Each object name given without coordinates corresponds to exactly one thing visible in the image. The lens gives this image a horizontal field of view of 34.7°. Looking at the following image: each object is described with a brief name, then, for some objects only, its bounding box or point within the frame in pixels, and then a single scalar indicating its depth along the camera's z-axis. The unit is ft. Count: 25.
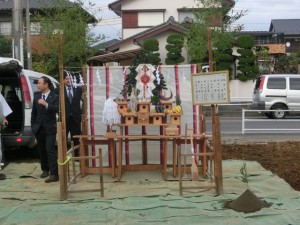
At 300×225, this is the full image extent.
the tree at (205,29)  70.45
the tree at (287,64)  109.09
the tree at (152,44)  80.24
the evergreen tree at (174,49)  80.28
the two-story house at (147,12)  105.19
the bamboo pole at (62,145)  19.98
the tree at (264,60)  98.13
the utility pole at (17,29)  49.98
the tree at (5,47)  89.15
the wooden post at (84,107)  25.77
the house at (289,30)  142.08
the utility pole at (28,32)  65.02
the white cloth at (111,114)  24.04
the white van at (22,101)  28.27
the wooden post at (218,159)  20.43
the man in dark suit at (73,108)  27.91
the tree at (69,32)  65.72
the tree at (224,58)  79.91
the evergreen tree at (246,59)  79.77
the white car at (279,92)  63.72
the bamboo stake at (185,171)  23.75
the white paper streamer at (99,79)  26.11
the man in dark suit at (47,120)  23.76
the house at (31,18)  84.36
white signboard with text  20.33
